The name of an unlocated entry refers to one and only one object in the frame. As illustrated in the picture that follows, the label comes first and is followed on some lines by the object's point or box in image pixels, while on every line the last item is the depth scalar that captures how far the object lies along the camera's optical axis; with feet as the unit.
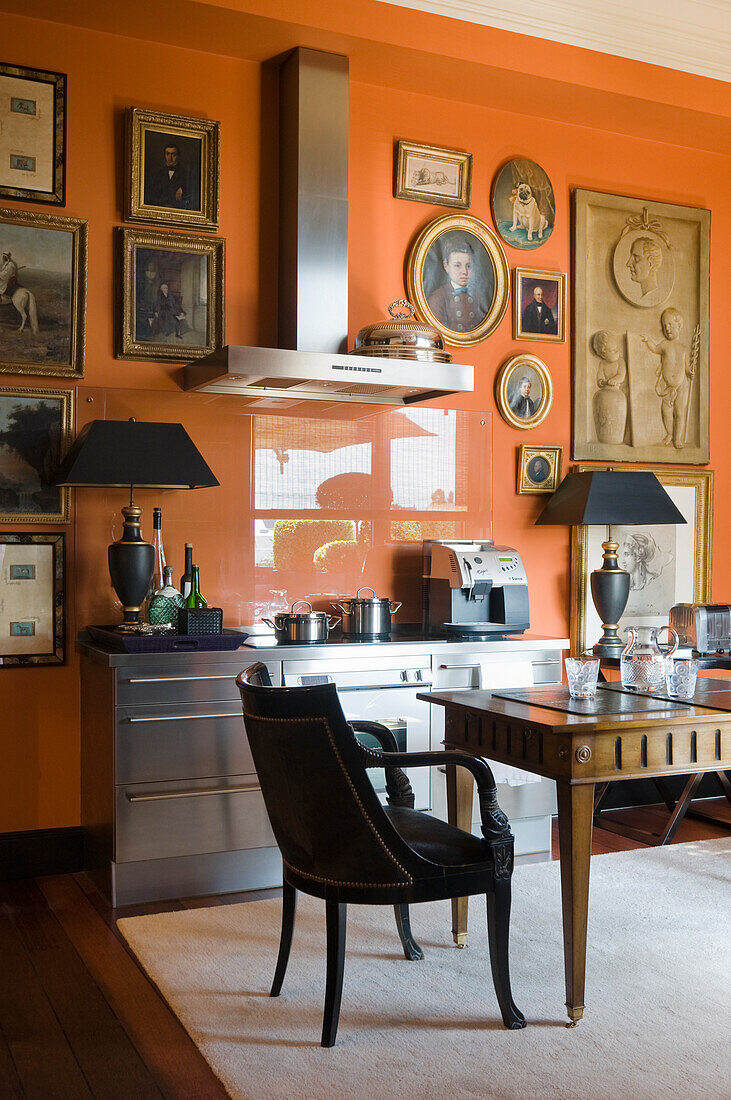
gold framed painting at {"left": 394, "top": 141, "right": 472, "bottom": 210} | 15.96
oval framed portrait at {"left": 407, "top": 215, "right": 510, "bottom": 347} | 16.14
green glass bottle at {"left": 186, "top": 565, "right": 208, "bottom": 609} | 13.66
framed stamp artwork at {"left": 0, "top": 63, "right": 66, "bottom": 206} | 13.53
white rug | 8.36
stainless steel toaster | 16.07
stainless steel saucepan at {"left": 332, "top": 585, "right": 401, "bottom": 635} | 14.37
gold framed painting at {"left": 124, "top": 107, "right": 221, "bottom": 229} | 14.16
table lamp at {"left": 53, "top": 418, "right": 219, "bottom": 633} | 12.72
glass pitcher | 10.93
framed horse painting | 13.57
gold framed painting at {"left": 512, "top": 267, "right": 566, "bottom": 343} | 16.90
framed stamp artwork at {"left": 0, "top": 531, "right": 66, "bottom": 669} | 13.55
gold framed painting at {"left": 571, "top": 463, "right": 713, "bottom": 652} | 17.37
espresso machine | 14.85
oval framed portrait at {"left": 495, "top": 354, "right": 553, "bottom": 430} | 16.75
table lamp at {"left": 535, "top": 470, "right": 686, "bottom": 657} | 15.97
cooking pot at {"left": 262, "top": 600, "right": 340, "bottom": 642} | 13.79
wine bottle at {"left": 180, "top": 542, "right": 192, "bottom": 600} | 13.84
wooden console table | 9.13
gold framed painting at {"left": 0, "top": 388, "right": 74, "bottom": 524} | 13.52
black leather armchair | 8.51
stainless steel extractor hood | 14.48
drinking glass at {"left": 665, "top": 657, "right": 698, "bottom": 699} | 10.52
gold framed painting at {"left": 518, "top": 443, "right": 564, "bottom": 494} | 16.92
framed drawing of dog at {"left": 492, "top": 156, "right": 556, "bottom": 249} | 16.72
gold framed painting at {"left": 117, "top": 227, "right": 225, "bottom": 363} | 14.17
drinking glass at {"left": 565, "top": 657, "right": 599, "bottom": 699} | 10.37
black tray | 12.42
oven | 13.55
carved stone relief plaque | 17.49
